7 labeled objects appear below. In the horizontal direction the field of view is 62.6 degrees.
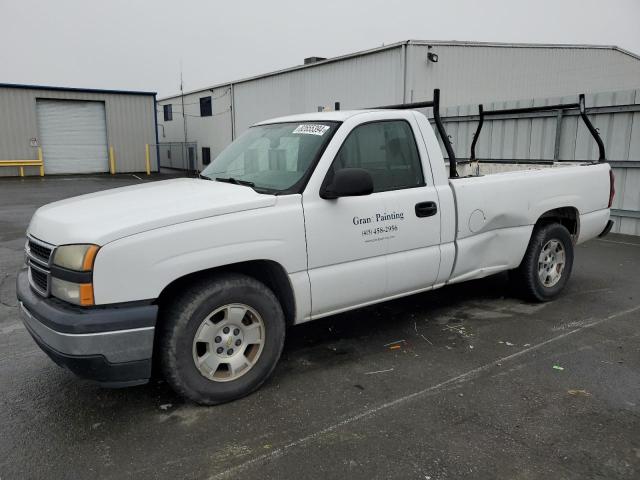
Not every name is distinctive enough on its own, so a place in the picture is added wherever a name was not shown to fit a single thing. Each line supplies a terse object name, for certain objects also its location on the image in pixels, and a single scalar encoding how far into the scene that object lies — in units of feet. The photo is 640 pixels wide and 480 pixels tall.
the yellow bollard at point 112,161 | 91.97
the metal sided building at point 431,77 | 52.65
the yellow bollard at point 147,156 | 94.64
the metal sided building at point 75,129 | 83.20
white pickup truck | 9.87
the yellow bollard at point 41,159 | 85.61
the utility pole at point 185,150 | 105.50
